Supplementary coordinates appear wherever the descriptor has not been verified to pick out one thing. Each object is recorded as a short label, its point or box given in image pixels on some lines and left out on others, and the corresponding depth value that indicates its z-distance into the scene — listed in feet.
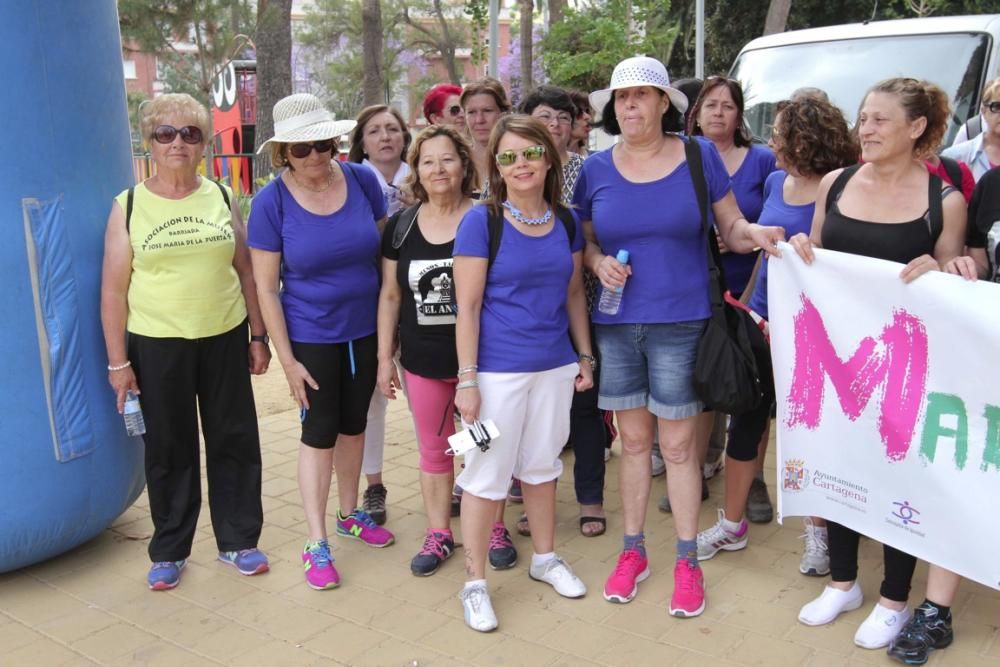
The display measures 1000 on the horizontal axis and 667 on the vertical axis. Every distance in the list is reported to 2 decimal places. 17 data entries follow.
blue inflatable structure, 11.97
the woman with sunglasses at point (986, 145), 12.31
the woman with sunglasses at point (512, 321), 11.33
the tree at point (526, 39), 61.67
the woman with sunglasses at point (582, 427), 14.42
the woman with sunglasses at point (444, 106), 17.38
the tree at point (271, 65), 49.32
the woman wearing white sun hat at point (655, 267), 11.43
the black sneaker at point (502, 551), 13.41
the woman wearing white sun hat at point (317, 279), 12.35
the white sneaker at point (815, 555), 12.78
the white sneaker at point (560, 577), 12.39
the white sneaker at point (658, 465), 16.89
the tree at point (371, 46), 63.36
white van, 21.29
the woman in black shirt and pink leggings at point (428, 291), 12.26
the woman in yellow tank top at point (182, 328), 12.17
